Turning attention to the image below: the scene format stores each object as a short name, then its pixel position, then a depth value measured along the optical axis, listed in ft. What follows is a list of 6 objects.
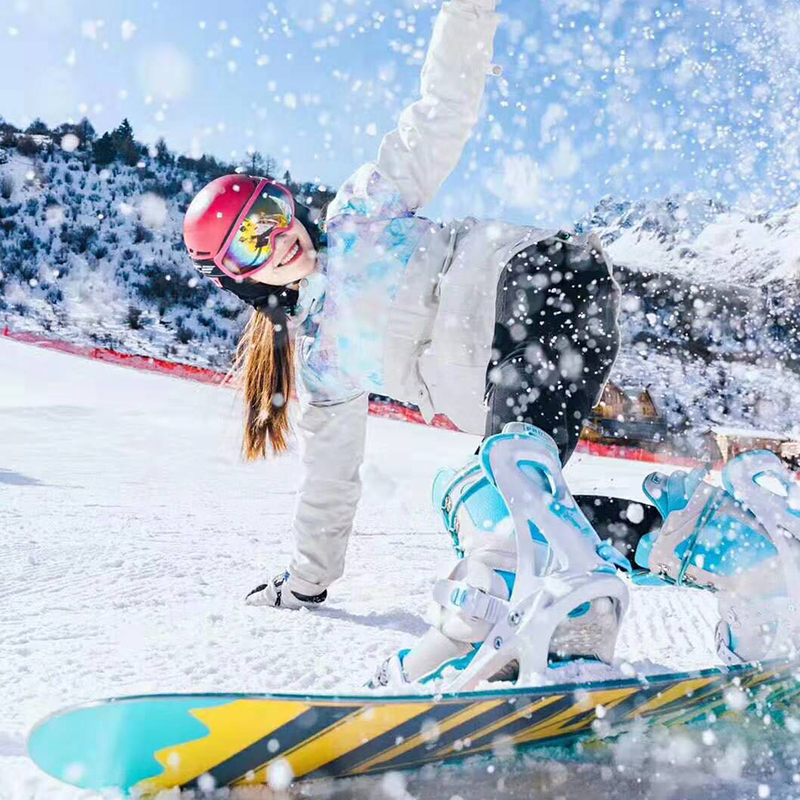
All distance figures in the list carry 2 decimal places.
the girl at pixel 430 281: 4.73
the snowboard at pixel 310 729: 2.55
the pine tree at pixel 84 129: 117.91
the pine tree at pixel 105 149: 114.73
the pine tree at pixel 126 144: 118.32
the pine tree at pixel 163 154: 123.54
